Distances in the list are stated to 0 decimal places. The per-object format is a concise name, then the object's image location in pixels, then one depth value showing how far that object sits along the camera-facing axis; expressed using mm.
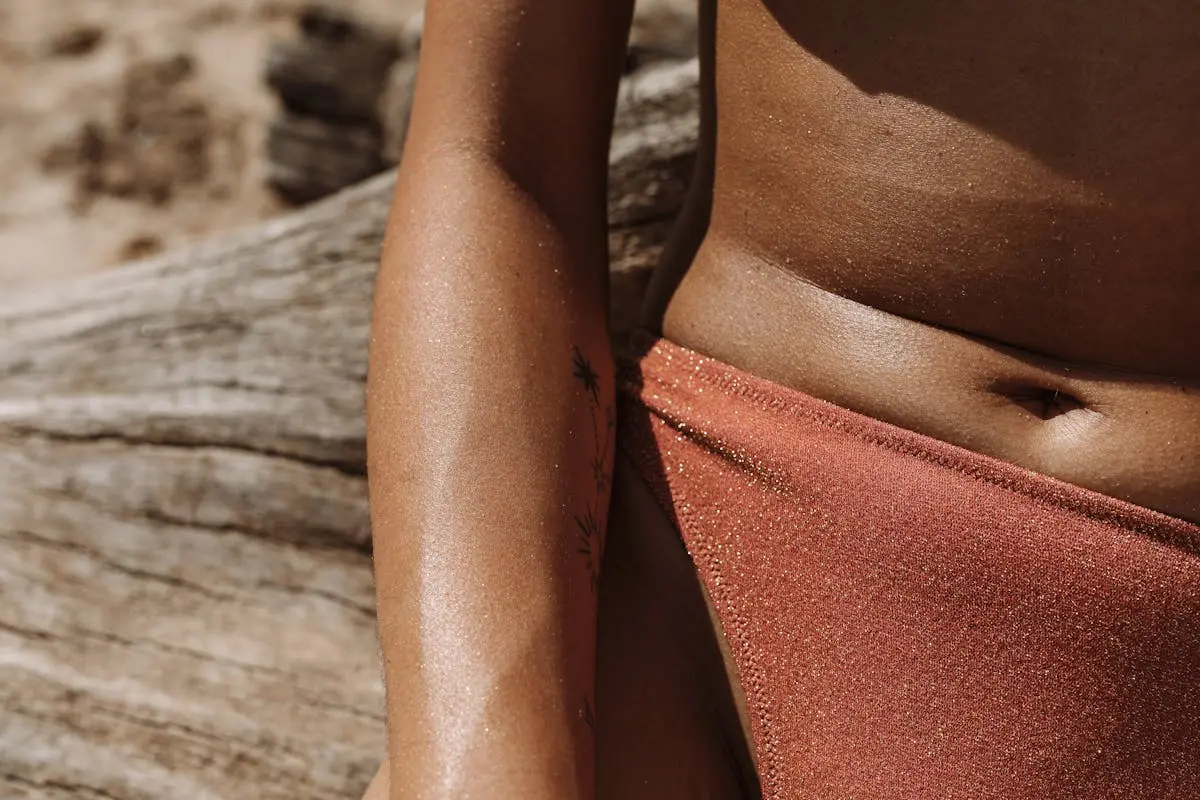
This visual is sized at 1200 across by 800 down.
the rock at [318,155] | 2457
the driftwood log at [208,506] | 1235
